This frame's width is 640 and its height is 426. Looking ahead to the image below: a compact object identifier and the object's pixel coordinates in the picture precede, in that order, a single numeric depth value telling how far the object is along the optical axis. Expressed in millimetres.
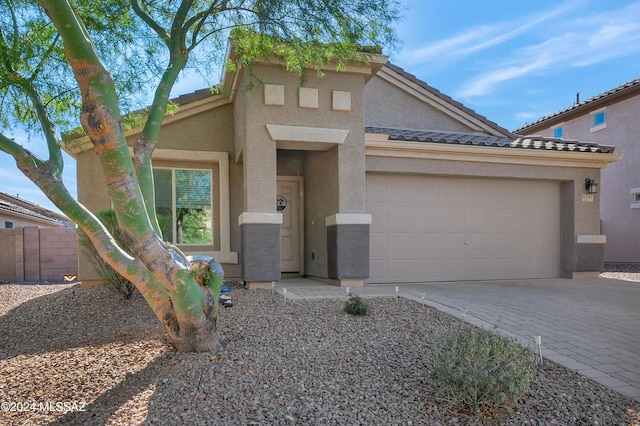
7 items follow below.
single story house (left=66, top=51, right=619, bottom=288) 7566
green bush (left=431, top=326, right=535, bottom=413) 3105
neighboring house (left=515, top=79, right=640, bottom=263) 14344
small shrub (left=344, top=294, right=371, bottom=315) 5516
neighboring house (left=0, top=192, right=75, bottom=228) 17553
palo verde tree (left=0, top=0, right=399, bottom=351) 3146
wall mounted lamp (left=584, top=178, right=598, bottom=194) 9701
